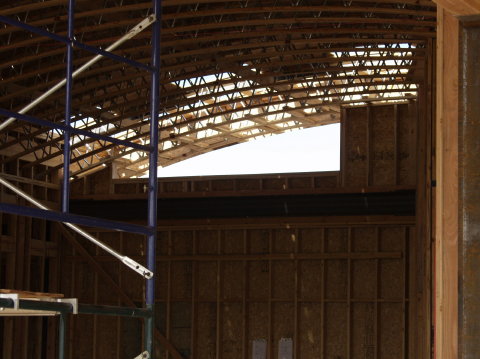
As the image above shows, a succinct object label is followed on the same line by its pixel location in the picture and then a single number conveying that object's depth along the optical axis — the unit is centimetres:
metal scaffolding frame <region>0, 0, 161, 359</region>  771
